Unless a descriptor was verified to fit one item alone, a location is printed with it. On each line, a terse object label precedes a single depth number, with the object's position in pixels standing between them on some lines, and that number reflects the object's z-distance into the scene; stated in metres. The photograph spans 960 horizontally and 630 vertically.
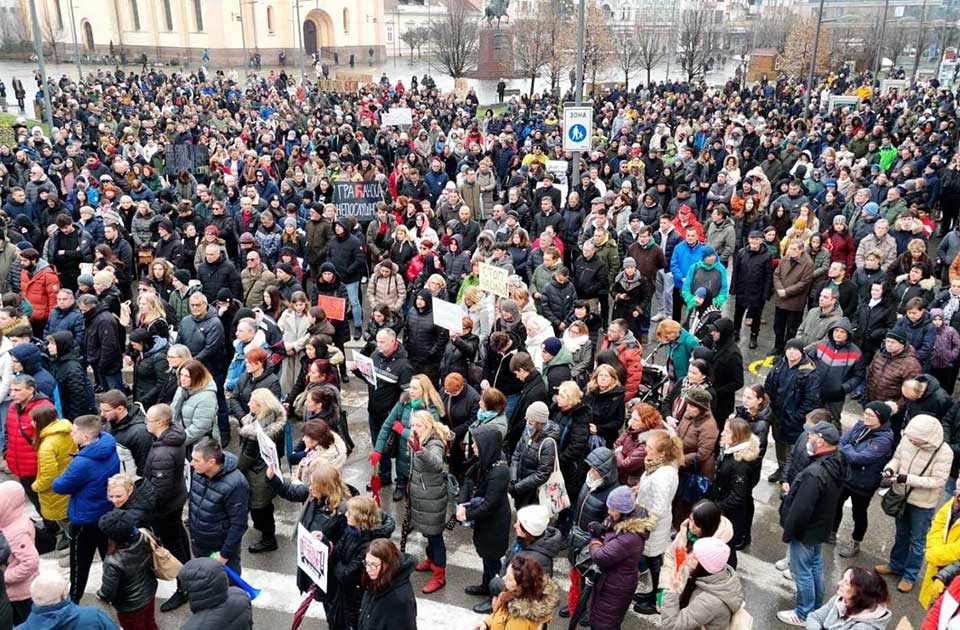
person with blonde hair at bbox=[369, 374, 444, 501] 6.85
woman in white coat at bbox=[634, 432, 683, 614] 5.92
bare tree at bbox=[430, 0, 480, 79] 47.00
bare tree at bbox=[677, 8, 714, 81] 45.74
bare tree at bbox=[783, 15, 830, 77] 46.51
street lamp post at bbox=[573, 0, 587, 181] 15.17
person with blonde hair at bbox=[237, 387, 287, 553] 6.45
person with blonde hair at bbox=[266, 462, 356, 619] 5.46
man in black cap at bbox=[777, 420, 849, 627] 5.82
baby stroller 8.41
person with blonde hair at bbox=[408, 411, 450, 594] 6.16
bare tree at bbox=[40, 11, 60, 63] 65.62
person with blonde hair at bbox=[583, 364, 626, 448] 7.12
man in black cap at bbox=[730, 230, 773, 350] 10.87
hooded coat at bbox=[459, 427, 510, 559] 6.07
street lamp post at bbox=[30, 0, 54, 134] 21.82
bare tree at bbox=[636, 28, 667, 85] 47.56
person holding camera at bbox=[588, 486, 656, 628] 5.27
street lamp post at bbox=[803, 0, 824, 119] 25.70
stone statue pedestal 51.12
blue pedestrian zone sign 14.72
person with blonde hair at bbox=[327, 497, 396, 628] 5.27
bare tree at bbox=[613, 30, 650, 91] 47.53
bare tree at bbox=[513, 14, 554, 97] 42.72
